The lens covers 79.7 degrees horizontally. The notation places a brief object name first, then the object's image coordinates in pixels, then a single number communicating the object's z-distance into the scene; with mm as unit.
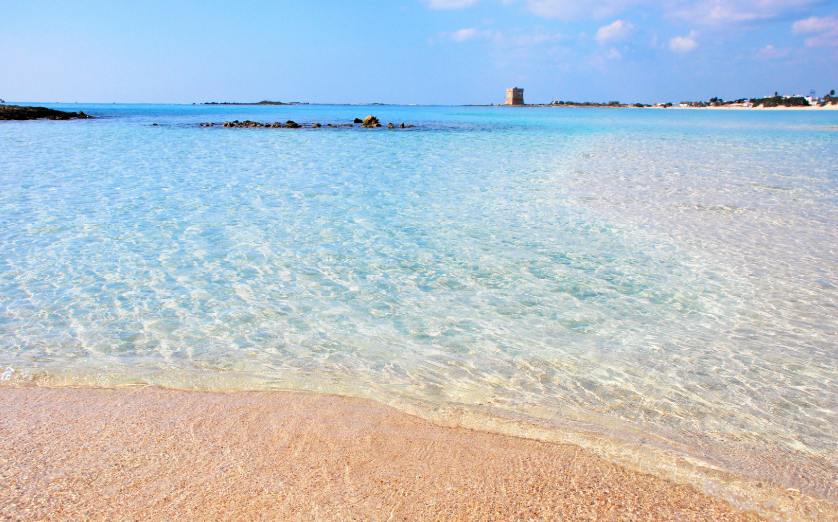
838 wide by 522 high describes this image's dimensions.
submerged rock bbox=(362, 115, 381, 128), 41538
